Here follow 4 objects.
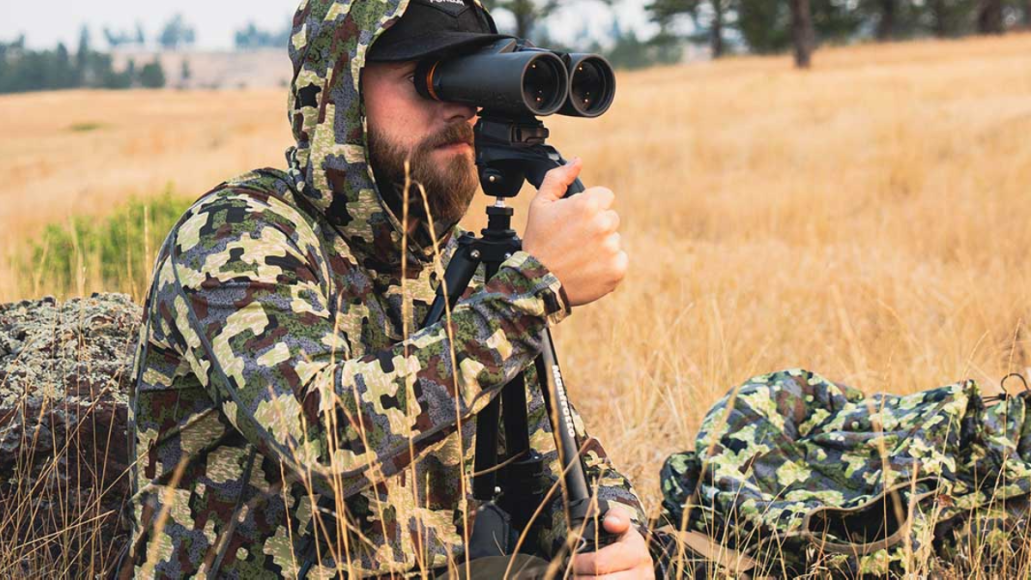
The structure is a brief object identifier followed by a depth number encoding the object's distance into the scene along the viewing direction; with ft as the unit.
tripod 5.58
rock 8.00
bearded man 4.79
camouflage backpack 8.19
